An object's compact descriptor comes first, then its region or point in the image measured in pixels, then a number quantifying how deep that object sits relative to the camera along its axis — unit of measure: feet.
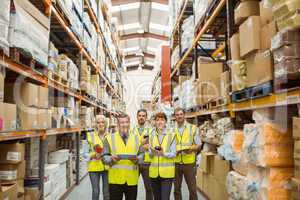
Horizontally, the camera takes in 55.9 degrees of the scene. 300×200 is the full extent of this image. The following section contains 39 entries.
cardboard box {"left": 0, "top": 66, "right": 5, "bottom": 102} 8.47
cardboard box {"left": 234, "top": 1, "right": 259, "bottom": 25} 9.62
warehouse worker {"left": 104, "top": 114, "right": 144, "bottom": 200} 11.17
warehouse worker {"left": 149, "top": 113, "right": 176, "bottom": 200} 12.11
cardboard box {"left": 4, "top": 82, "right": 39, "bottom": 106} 10.73
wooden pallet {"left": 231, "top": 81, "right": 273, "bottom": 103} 7.98
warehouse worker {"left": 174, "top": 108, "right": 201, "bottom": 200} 13.67
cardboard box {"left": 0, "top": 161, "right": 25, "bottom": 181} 10.10
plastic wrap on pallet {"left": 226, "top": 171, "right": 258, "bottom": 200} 8.73
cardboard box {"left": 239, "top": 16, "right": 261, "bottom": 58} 8.64
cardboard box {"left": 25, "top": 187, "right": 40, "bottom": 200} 11.69
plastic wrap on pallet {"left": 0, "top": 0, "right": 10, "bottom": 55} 8.29
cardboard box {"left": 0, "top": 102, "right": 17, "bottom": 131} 8.56
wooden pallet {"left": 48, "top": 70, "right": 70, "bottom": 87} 13.64
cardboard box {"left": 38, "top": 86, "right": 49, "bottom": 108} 11.97
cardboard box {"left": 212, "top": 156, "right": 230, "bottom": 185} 13.00
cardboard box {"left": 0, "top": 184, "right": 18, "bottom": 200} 8.77
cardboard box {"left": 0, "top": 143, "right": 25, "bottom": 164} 10.18
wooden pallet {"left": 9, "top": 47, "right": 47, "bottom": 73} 9.41
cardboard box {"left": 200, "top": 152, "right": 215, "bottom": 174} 15.49
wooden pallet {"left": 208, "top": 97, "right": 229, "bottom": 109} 11.89
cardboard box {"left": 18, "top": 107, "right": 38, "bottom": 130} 10.64
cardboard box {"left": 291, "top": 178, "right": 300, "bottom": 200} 6.73
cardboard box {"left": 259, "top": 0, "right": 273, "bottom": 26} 8.31
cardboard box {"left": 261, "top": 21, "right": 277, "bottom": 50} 7.90
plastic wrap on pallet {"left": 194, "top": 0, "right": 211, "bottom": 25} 15.21
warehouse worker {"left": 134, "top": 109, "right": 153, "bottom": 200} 13.98
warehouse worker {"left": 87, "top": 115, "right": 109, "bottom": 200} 13.30
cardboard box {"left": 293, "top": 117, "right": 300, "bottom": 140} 6.72
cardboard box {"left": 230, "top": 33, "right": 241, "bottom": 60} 10.36
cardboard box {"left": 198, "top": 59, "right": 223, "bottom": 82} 15.31
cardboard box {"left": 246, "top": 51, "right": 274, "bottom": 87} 8.00
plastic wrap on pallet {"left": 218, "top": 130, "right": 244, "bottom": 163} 10.26
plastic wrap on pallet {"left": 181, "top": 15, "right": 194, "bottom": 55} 19.84
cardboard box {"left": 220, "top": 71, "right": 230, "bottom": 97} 11.91
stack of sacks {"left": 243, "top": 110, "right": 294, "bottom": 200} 7.86
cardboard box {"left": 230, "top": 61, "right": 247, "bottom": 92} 9.97
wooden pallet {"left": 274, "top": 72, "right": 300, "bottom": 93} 7.06
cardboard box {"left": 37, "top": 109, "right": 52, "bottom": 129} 12.01
